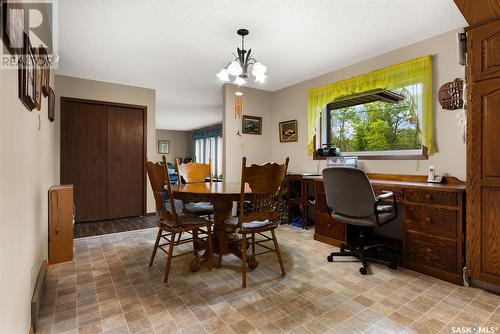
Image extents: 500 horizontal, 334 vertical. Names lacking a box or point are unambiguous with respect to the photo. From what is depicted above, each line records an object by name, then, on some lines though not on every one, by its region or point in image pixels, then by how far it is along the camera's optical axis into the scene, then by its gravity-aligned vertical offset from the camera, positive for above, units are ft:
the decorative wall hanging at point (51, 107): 9.24 +2.08
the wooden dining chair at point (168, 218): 6.97 -1.55
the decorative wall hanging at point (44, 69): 6.36 +2.58
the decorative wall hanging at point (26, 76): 4.03 +1.44
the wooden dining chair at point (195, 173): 10.27 -0.38
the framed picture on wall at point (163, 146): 34.63 +2.29
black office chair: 7.57 -1.25
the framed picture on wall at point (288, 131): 14.58 +1.86
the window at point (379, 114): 9.39 +2.14
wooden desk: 6.93 -1.73
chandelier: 8.28 +3.06
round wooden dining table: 7.07 -1.27
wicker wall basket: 8.36 +2.25
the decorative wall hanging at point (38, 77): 5.54 +1.95
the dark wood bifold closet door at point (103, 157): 13.48 +0.37
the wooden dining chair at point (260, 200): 6.72 -1.00
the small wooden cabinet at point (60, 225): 8.25 -1.94
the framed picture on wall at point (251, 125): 15.19 +2.27
